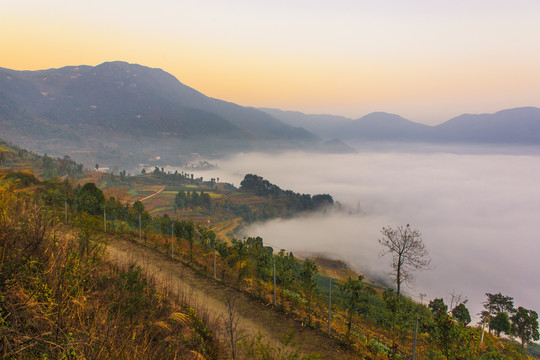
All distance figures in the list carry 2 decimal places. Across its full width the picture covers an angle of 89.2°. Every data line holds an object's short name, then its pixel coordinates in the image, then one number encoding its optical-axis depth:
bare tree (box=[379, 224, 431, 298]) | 18.75
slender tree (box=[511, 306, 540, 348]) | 29.48
